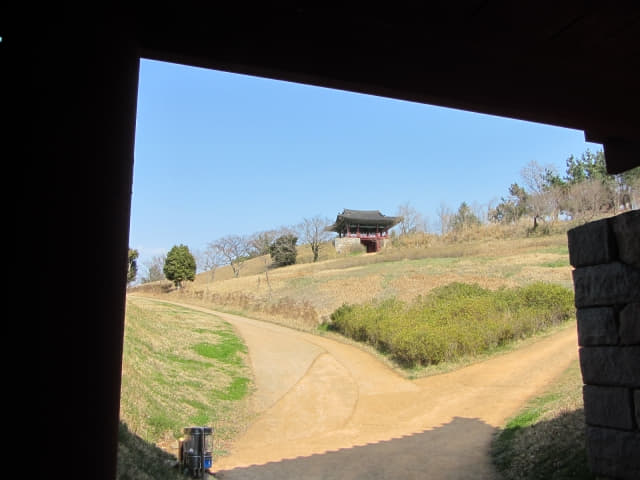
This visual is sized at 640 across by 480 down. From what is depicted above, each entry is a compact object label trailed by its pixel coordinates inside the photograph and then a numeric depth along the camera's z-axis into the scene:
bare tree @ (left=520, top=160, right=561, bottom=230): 38.00
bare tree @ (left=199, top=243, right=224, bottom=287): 57.97
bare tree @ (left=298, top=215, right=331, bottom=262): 54.94
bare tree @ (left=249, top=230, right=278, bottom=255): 58.19
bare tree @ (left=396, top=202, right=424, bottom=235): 51.12
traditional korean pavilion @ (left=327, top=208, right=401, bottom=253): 51.94
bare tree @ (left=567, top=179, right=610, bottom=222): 36.22
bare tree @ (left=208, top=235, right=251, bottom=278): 57.03
